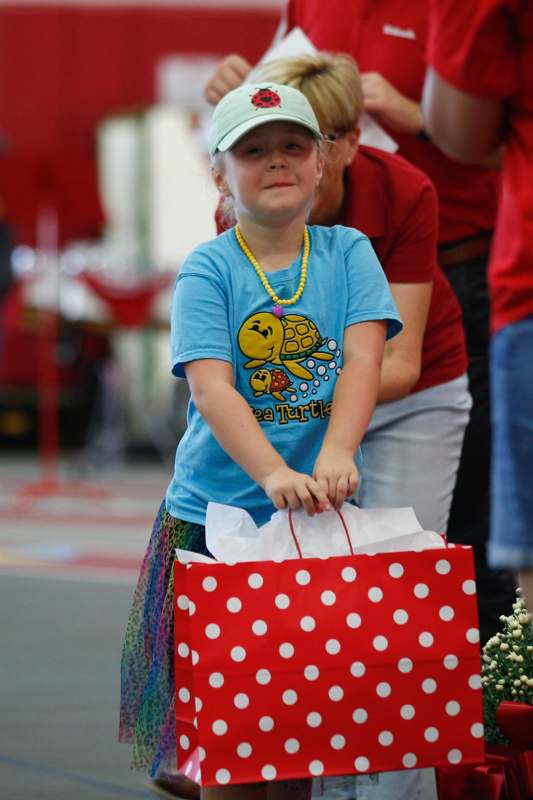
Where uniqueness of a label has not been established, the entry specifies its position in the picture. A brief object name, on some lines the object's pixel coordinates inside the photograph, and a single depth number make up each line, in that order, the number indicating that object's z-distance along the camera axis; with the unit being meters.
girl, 5.89
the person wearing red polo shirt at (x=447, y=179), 8.35
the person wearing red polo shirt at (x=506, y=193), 4.90
